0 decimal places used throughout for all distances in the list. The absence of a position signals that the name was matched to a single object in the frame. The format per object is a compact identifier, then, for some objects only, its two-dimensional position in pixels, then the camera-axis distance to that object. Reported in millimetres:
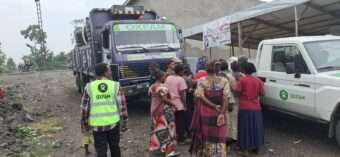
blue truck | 9148
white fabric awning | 9203
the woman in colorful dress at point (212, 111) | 4742
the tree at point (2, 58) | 37381
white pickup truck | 5477
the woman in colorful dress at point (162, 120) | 5512
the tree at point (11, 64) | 49250
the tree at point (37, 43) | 44688
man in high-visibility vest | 4621
